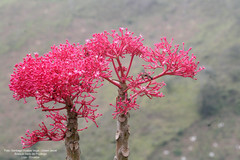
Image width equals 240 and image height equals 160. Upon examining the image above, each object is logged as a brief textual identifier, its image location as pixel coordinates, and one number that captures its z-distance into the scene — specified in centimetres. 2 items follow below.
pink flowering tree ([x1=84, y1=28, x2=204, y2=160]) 160
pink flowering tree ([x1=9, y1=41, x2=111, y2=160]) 142
